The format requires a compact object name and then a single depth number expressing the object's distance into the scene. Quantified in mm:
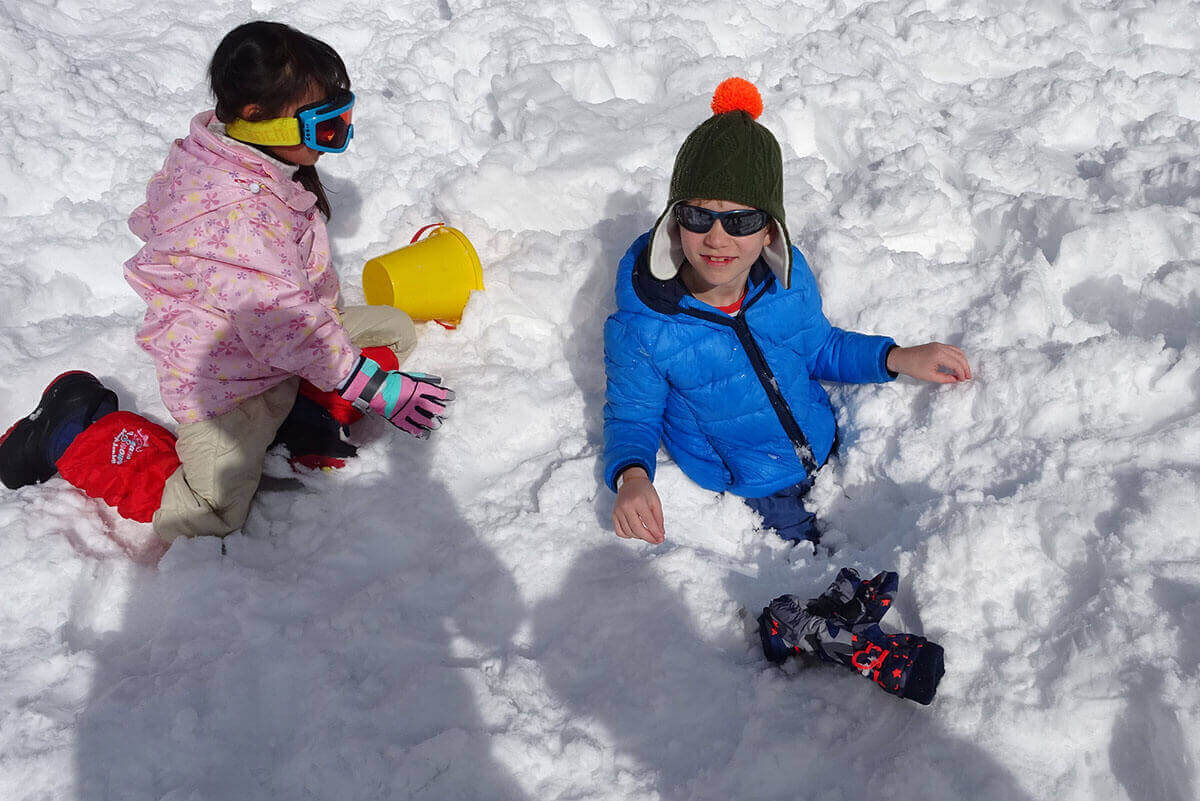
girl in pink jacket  2395
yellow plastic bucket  3139
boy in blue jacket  2188
